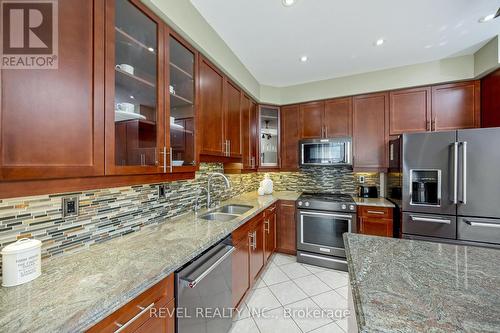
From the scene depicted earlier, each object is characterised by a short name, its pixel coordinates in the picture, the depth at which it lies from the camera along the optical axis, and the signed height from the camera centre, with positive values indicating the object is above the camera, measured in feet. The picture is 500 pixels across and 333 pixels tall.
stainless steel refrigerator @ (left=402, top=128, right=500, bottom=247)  6.21 -0.68
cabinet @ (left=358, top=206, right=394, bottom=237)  7.95 -2.25
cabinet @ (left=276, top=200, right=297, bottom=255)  9.57 -3.07
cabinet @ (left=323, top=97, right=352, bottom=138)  9.63 +2.42
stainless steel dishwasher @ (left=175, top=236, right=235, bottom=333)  3.54 -2.62
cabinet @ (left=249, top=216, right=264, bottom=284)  6.84 -3.00
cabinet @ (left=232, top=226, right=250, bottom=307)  5.60 -3.08
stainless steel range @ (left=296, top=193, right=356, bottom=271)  8.50 -2.75
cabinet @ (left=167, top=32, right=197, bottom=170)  4.93 +1.75
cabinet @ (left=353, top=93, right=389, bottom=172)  9.02 +1.62
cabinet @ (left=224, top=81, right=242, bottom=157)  7.53 +1.85
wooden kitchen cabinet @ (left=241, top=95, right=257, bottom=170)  8.86 +1.58
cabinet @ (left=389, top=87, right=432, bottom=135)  8.37 +2.42
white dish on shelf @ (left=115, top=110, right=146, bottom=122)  3.66 +1.00
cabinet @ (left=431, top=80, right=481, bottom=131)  7.77 +2.44
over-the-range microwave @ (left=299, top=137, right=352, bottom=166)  9.37 +0.71
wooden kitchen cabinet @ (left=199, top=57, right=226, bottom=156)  6.02 +1.84
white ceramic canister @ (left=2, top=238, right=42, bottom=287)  2.63 -1.31
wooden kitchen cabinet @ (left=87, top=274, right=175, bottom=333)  2.47 -2.07
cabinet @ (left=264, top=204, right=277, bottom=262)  8.32 -2.90
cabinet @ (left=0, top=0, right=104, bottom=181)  2.40 +0.79
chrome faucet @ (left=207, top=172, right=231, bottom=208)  6.96 -1.00
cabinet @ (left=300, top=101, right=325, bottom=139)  10.17 +2.46
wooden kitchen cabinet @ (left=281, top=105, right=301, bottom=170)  10.66 +1.63
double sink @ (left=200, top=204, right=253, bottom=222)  6.68 -1.70
